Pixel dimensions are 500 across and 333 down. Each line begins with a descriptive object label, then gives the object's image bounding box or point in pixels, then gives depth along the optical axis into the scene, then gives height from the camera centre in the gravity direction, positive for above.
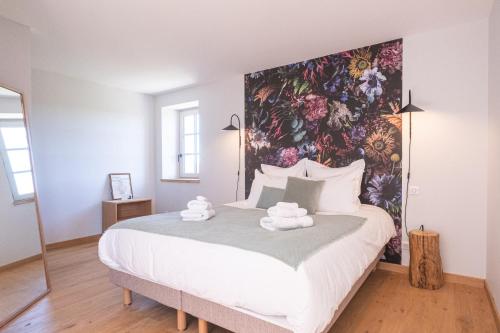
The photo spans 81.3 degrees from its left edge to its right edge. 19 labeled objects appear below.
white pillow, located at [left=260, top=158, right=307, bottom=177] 3.33 -0.13
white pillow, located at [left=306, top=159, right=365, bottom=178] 3.04 -0.11
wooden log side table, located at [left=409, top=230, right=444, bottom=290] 2.53 -0.91
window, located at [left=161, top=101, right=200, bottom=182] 5.10 +0.33
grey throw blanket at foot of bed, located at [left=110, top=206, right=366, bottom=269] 1.55 -0.47
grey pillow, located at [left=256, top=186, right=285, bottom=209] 2.95 -0.38
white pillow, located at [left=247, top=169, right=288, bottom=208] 3.17 -0.27
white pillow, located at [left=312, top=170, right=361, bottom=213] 2.76 -0.35
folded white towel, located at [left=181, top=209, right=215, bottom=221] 2.34 -0.44
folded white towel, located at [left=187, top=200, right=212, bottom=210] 2.39 -0.37
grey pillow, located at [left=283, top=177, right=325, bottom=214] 2.71 -0.31
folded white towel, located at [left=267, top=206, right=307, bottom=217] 2.01 -0.36
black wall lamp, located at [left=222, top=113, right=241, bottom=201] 4.07 +0.41
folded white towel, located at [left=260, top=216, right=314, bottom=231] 1.96 -0.44
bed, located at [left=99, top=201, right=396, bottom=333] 1.37 -0.66
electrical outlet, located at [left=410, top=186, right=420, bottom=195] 2.86 -0.31
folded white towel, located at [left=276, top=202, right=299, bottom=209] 2.05 -0.32
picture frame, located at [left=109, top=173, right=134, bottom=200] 4.52 -0.40
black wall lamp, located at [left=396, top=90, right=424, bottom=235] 2.67 +0.45
